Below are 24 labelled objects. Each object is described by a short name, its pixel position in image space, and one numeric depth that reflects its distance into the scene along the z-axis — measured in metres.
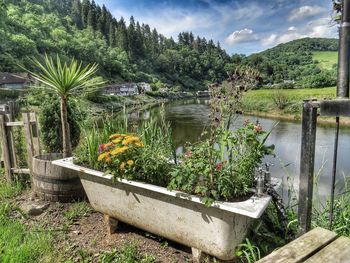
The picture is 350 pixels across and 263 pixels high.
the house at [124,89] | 56.00
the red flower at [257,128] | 2.22
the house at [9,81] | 36.81
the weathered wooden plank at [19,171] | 3.89
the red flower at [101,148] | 2.65
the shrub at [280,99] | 26.12
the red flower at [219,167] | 2.13
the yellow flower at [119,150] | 2.40
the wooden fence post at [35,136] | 3.79
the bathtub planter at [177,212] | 1.96
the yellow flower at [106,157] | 2.49
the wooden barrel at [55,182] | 3.20
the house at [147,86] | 63.20
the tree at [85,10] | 91.56
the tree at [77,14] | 94.88
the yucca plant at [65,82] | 3.39
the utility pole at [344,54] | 1.52
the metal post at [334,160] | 1.65
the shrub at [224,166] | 2.07
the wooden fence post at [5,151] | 3.96
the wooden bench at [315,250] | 1.15
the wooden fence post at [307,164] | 1.68
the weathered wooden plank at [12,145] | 4.00
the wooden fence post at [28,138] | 3.70
